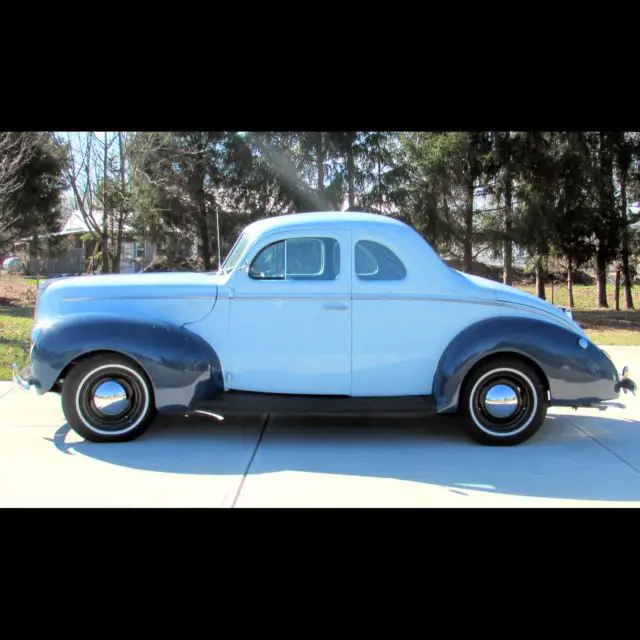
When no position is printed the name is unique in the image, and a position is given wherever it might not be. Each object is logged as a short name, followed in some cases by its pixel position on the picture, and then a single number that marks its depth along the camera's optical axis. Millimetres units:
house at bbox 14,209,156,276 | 16802
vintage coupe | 5602
